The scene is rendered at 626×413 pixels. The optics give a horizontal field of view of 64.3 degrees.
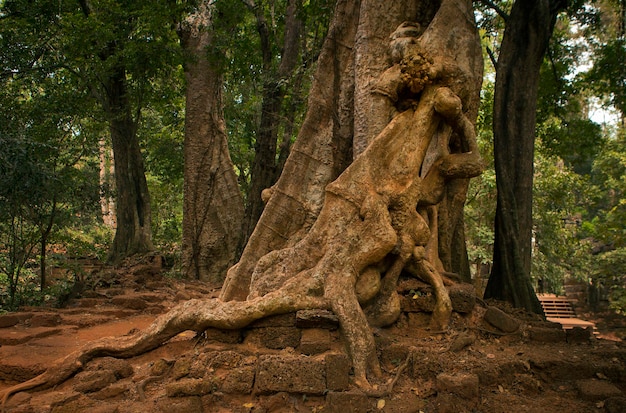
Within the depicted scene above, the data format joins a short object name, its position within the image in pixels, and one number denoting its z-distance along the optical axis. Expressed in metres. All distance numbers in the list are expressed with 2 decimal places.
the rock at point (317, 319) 3.41
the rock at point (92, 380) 3.29
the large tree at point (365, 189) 3.60
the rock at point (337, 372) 3.12
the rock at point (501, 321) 3.98
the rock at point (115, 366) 3.49
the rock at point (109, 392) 3.24
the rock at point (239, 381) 3.20
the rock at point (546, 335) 3.99
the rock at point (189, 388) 3.13
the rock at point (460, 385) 3.10
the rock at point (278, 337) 3.52
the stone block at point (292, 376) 3.13
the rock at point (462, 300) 3.96
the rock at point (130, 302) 6.19
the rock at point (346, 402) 2.98
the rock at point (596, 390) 3.19
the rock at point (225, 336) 3.62
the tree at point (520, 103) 5.83
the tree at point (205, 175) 8.96
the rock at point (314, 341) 3.41
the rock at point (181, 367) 3.38
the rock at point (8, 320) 5.02
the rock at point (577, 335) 3.99
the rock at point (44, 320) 5.08
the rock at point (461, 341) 3.60
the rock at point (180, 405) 3.00
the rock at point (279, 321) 3.54
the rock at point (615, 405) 2.91
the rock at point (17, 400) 3.12
